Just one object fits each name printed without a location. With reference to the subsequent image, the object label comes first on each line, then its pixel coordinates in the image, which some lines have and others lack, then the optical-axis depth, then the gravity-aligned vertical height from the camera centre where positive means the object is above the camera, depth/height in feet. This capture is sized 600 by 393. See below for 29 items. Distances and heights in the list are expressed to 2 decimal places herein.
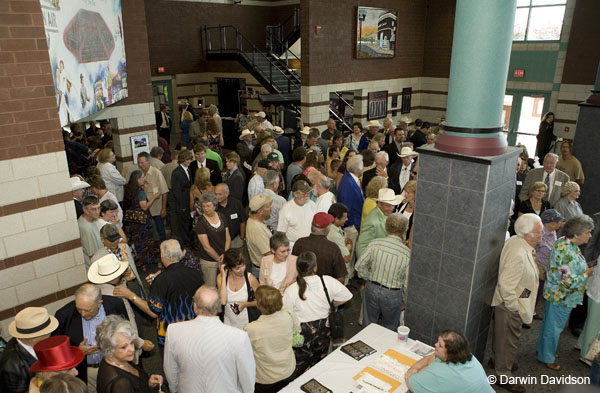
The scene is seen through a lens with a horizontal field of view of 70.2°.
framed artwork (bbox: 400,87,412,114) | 51.88 -3.51
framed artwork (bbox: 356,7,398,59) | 43.37 +3.68
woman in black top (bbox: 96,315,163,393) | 9.71 -6.61
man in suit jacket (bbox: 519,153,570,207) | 22.98 -5.72
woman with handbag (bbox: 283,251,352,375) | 13.28 -7.01
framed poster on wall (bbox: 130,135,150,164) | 30.25 -5.21
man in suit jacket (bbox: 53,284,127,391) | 11.69 -6.92
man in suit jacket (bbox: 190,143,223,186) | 24.14 -5.36
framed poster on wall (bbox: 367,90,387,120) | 47.42 -3.91
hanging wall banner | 18.07 +0.73
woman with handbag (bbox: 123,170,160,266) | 22.43 -7.51
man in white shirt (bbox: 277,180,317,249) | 18.30 -6.14
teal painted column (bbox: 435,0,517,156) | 12.53 -0.17
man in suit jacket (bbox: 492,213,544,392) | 14.10 -6.82
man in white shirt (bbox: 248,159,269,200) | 22.06 -5.70
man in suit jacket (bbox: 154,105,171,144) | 43.24 -5.18
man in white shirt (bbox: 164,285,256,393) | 10.66 -6.86
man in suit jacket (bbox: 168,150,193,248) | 23.70 -7.12
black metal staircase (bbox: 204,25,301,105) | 48.21 +0.89
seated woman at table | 10.40 -7.16
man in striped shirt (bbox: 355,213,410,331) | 15.02 -6.93
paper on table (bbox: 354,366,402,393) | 11.59 -8.32
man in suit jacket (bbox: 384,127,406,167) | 29.71 -5.24
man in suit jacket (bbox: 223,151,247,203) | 23.06 -5.65
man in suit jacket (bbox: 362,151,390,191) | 23.74 -5.39
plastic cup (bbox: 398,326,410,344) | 13.32 -7.93
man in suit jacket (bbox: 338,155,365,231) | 21.18 -5.88
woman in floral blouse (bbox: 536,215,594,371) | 15.03 -7.41
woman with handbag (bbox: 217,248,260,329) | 13.87 -7.04
